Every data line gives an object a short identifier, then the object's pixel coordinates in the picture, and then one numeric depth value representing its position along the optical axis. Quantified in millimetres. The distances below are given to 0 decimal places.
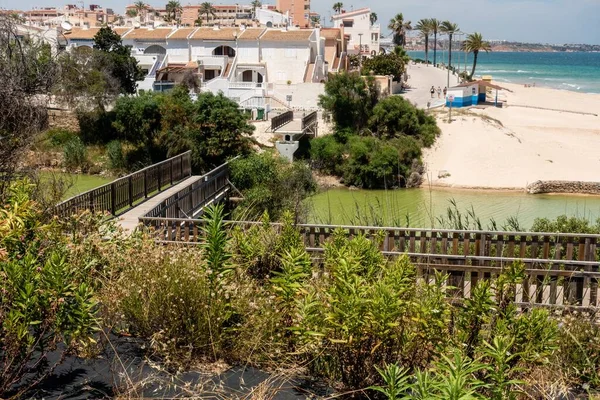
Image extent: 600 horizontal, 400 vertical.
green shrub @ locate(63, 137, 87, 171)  32500
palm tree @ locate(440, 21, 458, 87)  69500
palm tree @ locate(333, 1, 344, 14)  96938
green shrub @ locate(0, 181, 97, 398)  4617
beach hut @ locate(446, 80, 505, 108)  44906
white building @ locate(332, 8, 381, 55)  82250
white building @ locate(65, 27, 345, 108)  48250
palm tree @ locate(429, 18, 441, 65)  73438
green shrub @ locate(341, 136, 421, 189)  30938
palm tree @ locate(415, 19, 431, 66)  74900
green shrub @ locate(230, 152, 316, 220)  19622
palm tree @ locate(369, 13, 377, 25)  110688
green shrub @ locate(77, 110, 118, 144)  33562
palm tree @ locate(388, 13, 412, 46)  84688
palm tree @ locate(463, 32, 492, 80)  61375
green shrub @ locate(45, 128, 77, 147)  33594
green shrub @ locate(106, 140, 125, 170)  31703
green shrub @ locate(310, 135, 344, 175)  32312
